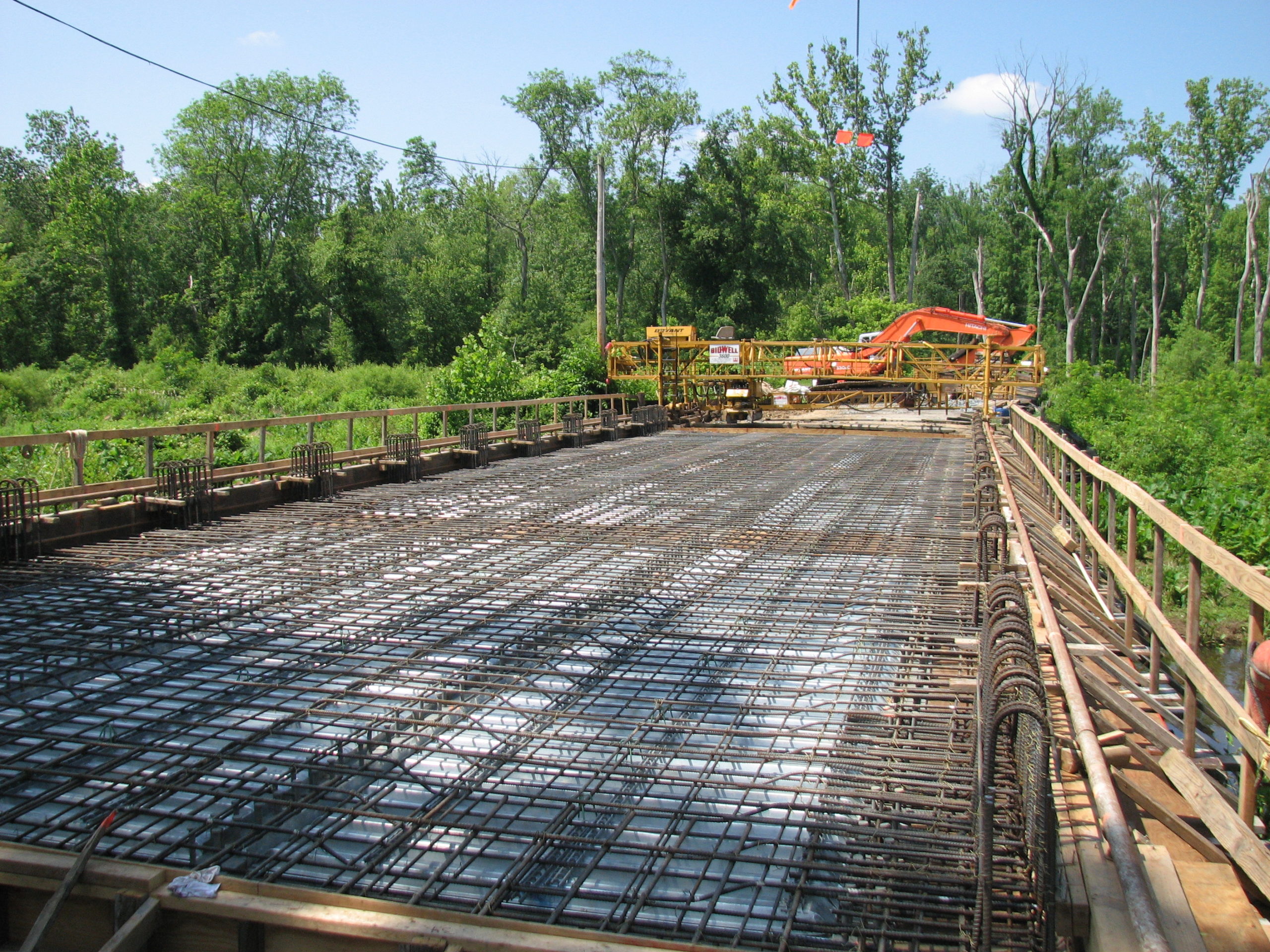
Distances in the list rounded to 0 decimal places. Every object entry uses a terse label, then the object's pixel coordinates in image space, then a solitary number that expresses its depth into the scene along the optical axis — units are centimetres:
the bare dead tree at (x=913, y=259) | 5547
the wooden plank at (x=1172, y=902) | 272
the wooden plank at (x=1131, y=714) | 523
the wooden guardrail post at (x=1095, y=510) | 1042
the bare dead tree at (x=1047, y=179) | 4831
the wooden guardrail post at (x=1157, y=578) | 599
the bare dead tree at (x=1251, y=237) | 4734
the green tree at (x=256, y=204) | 4716
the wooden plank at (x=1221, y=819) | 326
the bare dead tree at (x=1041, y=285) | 5736
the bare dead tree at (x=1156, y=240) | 4962
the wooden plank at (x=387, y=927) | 252
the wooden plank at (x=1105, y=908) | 254
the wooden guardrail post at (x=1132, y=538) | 688
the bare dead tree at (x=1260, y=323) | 4639
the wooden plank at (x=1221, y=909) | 324
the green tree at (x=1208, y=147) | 5075
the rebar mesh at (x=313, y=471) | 1104
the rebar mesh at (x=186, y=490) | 916
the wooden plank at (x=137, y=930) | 261
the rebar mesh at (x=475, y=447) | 1429
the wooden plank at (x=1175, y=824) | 442
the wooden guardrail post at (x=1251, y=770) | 404
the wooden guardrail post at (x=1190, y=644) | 487
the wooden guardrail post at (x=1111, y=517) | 911
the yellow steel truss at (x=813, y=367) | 2228
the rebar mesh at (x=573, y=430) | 1797
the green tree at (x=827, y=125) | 4966
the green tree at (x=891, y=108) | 4903
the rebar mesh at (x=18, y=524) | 771
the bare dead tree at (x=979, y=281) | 6066
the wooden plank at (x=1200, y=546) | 374
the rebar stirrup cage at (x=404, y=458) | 1262
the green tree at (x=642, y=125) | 4619
